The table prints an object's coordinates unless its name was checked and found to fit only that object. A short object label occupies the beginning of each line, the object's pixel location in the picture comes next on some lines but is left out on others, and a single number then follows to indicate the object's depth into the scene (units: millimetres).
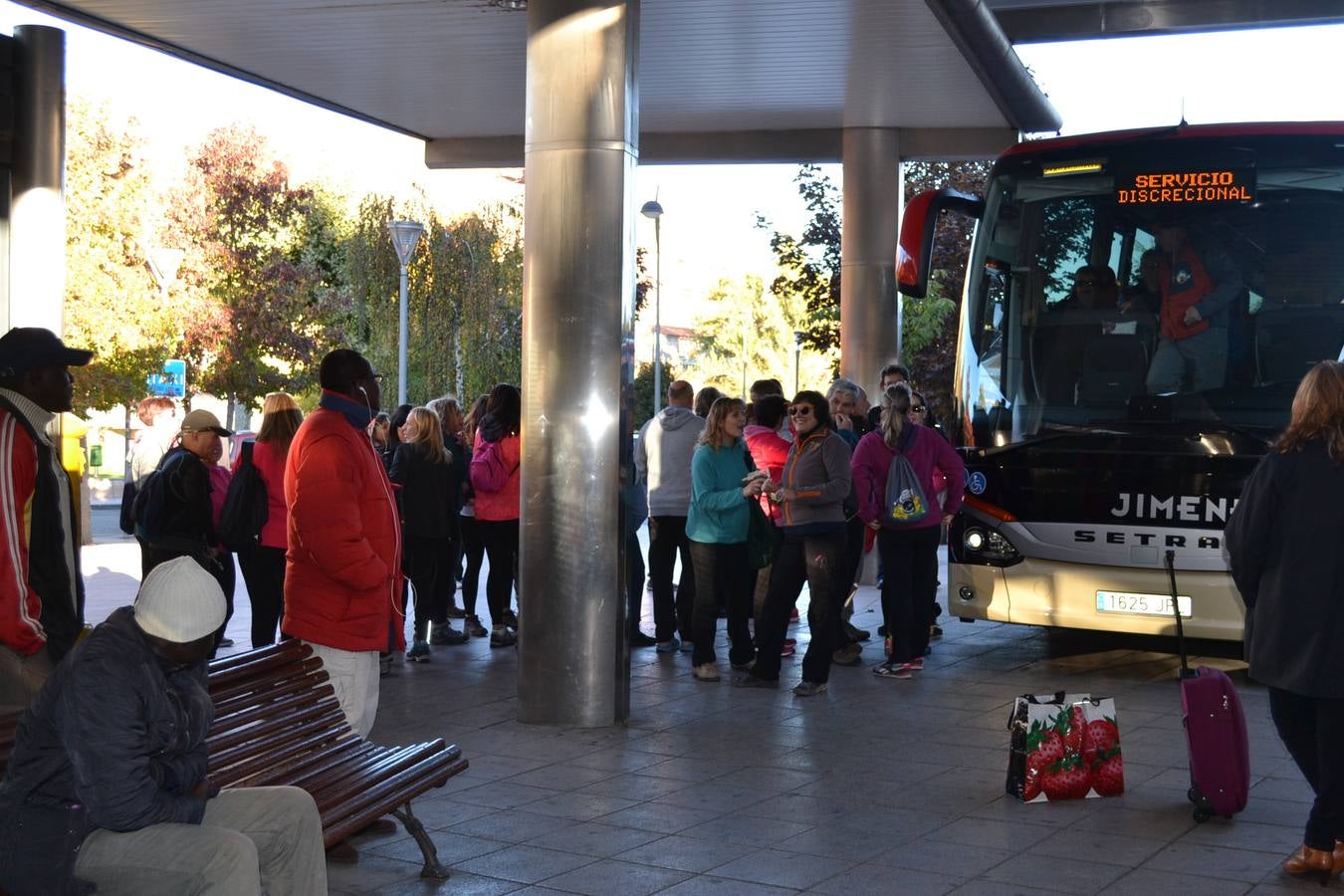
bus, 10234
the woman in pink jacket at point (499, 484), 12062
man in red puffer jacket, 6570
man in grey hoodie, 11828
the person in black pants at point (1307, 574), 5949
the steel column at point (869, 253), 18547
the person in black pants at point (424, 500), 11594
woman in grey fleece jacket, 10102
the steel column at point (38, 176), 10414
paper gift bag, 7352
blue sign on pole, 34094
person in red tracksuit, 5246
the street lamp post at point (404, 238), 25523
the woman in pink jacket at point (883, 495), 10961
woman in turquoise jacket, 10711
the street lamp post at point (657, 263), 42219
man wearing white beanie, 4207
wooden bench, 5523
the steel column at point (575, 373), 9242
